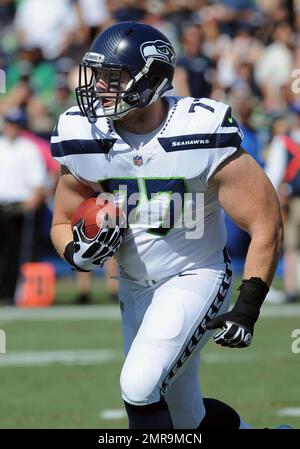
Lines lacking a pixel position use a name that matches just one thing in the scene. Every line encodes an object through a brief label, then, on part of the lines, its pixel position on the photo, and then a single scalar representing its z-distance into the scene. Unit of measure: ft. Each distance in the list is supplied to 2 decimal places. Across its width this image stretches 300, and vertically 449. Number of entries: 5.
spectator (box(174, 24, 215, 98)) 70.23
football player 25.29
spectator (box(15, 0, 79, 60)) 86.33
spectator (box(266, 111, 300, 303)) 63.46
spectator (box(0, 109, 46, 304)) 65.05
